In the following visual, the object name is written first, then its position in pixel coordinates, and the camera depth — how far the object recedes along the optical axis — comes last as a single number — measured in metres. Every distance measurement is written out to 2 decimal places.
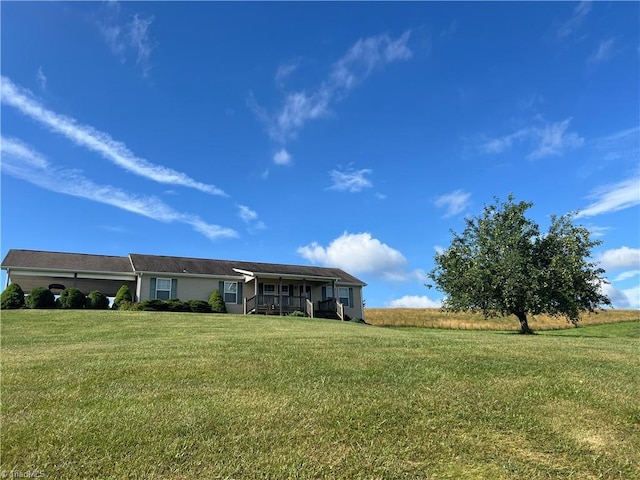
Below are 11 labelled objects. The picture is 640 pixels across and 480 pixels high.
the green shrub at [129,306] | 25.10
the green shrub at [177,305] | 26.73
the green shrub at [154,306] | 25.53
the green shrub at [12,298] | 23.22
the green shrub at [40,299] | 23.88
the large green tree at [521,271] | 21.27
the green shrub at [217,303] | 28.20
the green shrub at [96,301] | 25.61
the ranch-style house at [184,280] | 27.78
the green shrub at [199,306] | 27.49
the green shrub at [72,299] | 24.89
